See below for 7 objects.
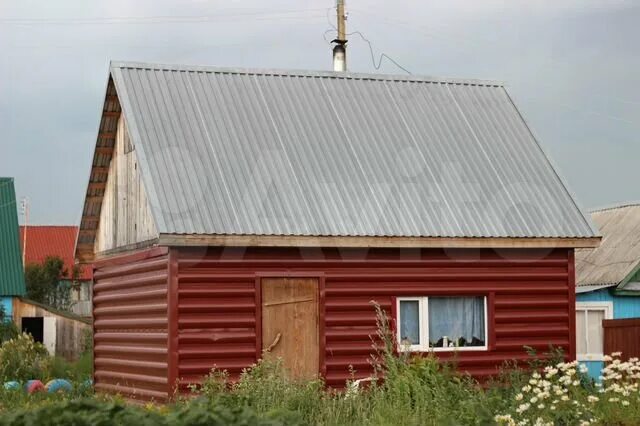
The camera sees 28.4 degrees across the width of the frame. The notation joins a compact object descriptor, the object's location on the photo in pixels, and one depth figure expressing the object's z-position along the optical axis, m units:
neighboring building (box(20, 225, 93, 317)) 65.75
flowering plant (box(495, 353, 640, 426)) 14.31
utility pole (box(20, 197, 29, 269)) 67.16
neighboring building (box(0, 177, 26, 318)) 40.16
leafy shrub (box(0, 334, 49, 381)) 26.97
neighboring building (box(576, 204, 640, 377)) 29.70
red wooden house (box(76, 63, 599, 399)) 19.73
